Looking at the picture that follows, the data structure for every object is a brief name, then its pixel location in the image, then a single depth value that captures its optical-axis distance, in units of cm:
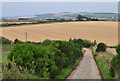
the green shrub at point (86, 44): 7009
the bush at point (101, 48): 4575
